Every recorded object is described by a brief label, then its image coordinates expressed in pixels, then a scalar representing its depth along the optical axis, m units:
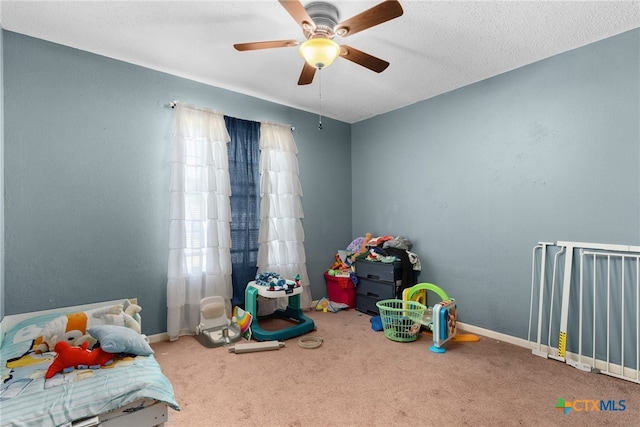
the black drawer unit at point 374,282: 3.54
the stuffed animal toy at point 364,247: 4.14
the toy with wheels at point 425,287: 2.98
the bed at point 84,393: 1.33
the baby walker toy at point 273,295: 2.98
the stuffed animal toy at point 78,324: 1.95
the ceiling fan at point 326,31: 1.75
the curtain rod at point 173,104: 3.08
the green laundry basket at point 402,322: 2.99
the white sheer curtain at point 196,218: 3.02
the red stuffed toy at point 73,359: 1.61
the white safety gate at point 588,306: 2.33
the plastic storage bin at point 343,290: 4.05
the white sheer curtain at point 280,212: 3.67
